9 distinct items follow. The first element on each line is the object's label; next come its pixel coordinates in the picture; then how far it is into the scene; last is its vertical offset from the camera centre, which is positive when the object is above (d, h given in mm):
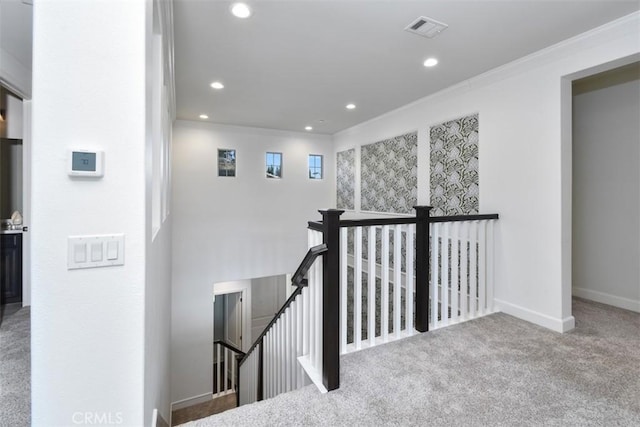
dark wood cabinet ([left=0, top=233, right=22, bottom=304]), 2900 -512
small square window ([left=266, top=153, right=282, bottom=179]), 6152 +1044
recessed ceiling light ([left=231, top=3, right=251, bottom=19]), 2186 +1532
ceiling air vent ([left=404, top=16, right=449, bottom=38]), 2359 +1534
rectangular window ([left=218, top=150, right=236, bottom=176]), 5758 +1024
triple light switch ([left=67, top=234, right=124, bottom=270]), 1113 -134
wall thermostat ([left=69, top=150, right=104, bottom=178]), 1102 +195
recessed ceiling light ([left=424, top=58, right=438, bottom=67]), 3016 +1567
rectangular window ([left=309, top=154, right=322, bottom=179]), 6520 +1083
